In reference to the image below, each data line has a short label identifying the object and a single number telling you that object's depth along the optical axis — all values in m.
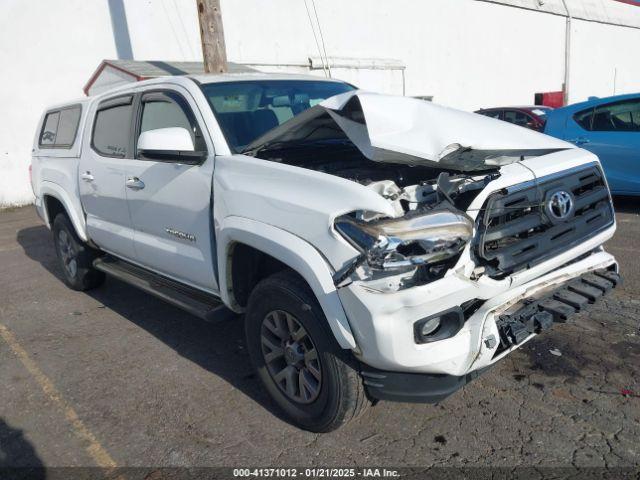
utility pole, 8.52
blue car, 6.72
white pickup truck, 2.39
